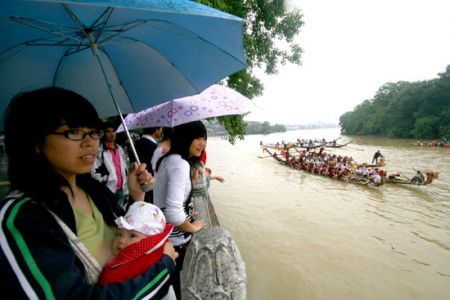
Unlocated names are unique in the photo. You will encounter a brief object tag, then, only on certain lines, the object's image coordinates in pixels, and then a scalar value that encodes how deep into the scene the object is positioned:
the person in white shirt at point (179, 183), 1.80
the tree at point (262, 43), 9.21
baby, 1.03
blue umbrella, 1.42
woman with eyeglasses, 0.73
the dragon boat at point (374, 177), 14.24
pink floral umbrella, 2.66
